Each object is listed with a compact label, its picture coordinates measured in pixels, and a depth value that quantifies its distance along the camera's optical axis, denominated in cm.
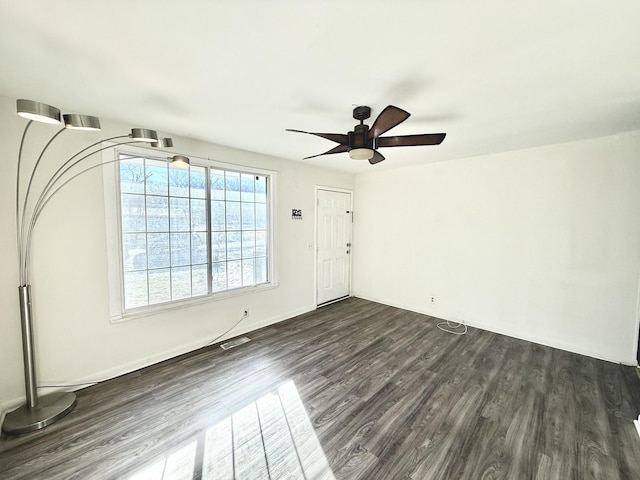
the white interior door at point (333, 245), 457
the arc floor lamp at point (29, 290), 190
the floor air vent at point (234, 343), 314
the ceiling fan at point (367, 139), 203
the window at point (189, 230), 267
